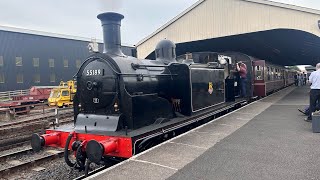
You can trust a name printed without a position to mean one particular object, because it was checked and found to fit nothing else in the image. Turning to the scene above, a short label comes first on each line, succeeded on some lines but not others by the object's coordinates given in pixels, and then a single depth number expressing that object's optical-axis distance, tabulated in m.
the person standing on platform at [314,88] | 7.78
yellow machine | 21.06
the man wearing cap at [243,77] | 12.62
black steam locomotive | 5.04
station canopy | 17.44
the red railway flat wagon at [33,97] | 21.12
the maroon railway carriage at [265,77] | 15.44
